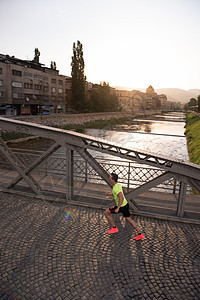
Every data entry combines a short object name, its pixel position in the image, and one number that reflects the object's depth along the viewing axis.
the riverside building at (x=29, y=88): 44.56
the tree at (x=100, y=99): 69.19
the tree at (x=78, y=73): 53.38
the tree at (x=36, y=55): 63.16
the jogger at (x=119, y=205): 5.64
